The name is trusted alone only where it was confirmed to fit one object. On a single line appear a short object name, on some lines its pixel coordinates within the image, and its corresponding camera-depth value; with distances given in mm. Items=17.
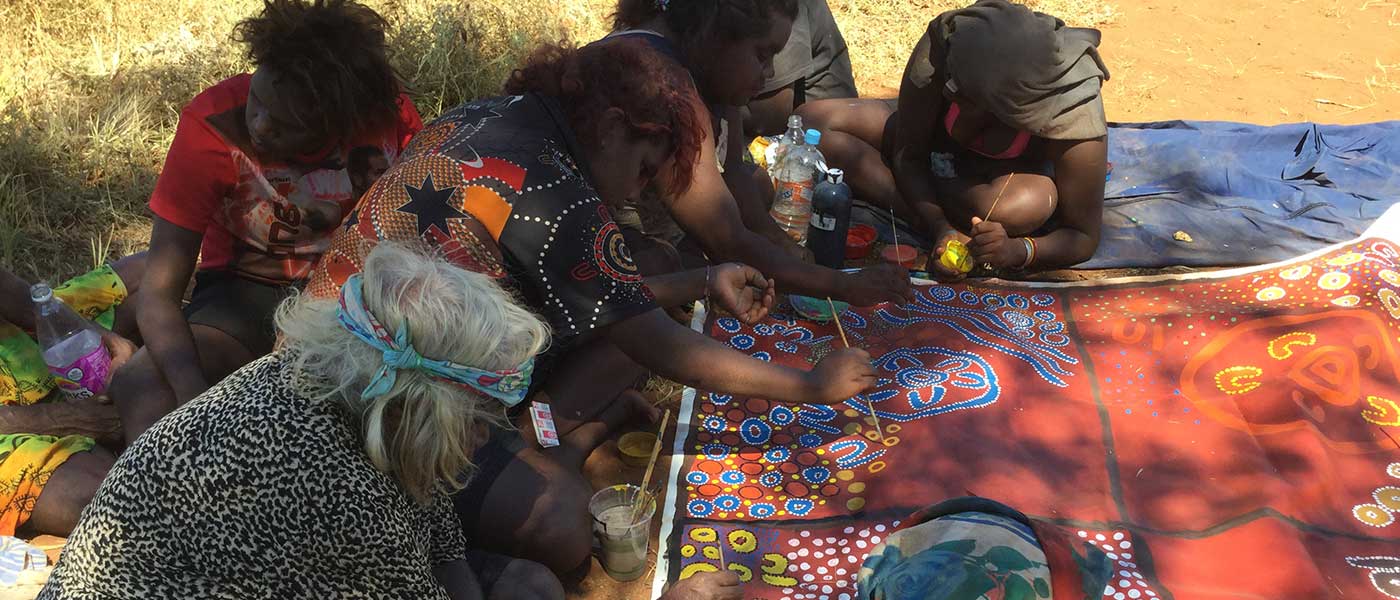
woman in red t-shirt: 2770
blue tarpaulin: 4227
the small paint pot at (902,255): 4185
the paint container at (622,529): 2658
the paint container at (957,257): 3990
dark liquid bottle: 3965
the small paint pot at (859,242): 4223
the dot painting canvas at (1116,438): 2750
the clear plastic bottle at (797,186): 4125
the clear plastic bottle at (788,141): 4234
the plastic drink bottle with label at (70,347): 3023
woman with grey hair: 1678
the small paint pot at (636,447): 3129
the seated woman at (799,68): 4484
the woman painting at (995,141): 3848
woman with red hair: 2311
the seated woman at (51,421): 2717
